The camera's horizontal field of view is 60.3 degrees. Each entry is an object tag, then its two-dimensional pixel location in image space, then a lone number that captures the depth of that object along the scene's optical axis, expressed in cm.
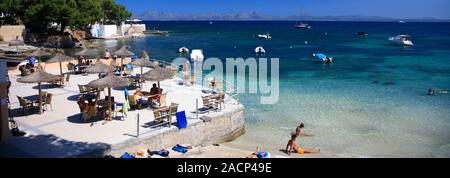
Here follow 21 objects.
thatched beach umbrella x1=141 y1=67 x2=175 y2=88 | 1582
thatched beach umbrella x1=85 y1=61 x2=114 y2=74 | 1750
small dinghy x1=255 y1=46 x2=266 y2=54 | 5619
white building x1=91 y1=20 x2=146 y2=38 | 8131
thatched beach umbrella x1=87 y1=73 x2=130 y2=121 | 1381
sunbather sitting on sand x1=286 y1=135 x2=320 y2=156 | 1383
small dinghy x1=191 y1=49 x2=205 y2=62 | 4352
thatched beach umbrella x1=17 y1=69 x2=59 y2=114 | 1428
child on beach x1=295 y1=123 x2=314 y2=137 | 1368
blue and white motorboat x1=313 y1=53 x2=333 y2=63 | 4471
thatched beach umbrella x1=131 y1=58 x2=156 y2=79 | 1973
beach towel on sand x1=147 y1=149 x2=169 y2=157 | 1199
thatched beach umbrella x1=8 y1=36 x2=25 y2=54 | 3147
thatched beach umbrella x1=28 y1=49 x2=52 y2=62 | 2191
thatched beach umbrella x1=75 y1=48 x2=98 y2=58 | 2277
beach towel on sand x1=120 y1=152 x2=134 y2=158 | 1114
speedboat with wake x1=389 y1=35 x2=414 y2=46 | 7250
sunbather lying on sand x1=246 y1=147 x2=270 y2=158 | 1239
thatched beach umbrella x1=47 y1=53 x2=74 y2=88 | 2031
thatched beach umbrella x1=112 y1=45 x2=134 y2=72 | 2250
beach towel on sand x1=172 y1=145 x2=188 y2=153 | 1258
